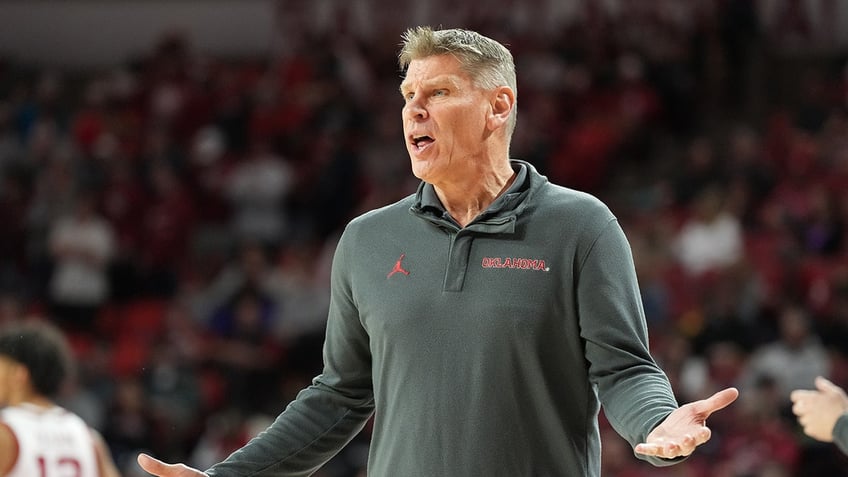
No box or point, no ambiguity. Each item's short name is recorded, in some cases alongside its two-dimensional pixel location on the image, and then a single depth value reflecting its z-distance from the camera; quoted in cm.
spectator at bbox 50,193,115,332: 2984
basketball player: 1139
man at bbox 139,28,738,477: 768
